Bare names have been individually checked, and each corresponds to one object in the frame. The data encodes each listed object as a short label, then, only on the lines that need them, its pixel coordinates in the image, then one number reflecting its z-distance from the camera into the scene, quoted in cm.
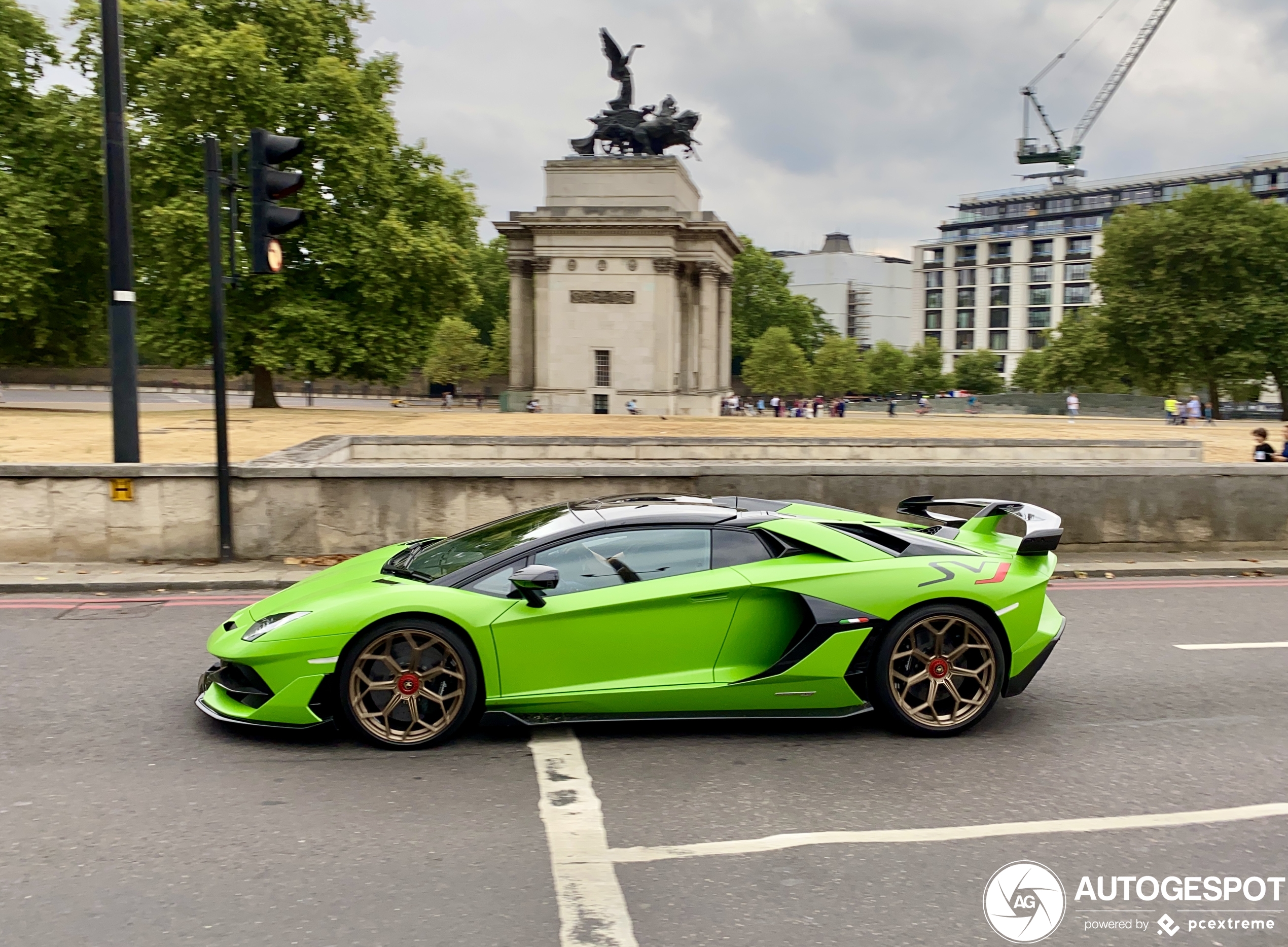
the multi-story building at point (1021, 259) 13475
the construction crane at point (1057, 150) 16512
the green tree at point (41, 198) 3275
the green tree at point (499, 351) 9856
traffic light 964
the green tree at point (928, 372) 11362
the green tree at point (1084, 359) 6259
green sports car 530
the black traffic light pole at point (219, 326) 1008
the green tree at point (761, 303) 10688
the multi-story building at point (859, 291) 15150
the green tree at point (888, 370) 11169
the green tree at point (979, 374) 11106
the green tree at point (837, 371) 10088
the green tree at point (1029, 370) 10362
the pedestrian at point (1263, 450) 1599
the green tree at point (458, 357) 9488
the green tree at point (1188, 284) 5734
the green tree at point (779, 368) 9362
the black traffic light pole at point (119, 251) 1071
